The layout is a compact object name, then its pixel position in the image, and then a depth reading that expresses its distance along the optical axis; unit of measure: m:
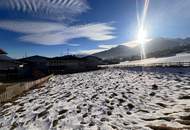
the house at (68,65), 27.83
